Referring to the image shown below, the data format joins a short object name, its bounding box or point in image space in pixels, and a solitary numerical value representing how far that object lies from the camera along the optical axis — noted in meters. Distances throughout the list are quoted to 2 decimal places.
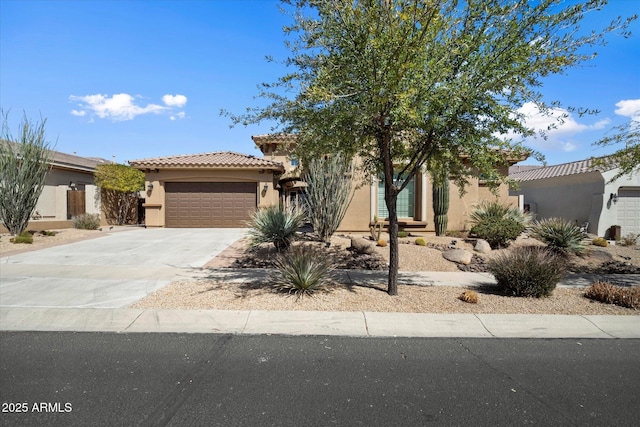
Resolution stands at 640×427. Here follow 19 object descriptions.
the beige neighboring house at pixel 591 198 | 18.30
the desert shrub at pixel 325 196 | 13.02
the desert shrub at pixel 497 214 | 13.89
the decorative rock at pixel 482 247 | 12.40
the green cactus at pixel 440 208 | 16.17
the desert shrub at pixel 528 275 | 7.01
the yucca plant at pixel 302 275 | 7.01
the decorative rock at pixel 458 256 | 10.78
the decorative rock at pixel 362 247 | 11.56
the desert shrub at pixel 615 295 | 6.61
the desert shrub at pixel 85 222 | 18.48
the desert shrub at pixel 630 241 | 14.33
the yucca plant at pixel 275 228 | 11.49
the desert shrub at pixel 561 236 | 11.73
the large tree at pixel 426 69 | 5.51
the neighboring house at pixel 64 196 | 18.02
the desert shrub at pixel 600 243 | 13.52
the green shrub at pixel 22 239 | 13.16
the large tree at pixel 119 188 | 21.42
